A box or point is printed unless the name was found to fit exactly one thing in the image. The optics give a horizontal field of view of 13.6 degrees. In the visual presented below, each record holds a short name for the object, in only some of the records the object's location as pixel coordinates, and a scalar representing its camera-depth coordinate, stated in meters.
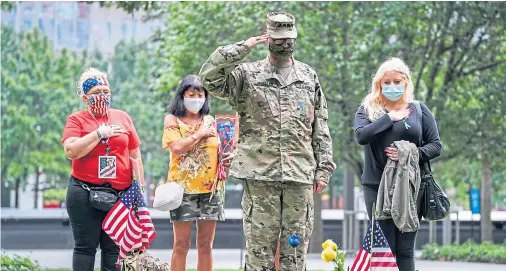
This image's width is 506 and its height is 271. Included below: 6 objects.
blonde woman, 15.62
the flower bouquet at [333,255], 14.71
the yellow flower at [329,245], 14.95
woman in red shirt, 16.56
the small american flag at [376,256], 14.56
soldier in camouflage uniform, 14.03
